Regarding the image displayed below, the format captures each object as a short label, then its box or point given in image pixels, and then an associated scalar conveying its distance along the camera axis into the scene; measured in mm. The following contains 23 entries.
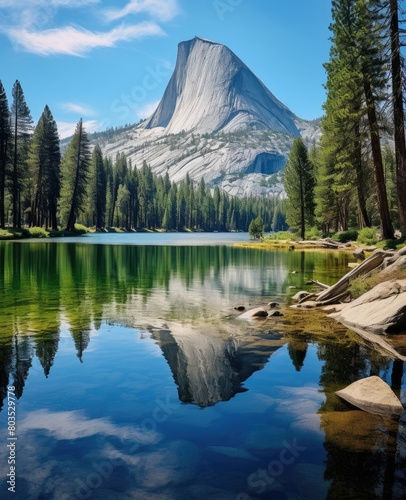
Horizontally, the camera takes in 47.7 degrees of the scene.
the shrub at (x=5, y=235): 56062
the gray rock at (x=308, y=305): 15144
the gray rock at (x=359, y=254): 29266
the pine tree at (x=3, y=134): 61622
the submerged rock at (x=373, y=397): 6277
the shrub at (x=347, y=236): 48806
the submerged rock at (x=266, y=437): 5355
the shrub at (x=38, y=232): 65275
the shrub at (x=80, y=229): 85900
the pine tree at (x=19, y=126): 65812
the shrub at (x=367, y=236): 37981
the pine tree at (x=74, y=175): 81200
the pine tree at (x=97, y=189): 113625
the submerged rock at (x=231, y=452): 5105
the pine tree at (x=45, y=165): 74812
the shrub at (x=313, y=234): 62681
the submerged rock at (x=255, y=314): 13414
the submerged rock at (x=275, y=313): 13495
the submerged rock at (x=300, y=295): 16531
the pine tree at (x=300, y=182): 62062
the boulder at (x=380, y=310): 11016
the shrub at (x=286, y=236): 68181
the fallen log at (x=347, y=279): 15539
